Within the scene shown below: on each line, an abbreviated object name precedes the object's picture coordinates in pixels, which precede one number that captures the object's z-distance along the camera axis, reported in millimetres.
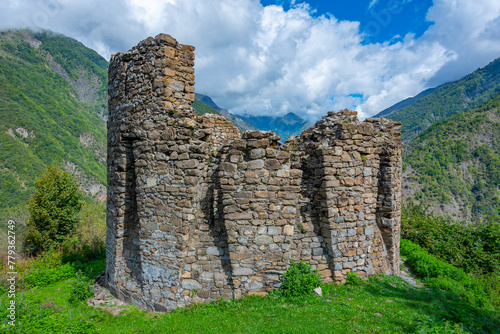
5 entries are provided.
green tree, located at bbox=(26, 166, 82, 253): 16422
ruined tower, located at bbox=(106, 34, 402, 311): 7480
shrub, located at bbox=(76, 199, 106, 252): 15828
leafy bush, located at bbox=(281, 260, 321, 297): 7510
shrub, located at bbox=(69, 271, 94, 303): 8947
